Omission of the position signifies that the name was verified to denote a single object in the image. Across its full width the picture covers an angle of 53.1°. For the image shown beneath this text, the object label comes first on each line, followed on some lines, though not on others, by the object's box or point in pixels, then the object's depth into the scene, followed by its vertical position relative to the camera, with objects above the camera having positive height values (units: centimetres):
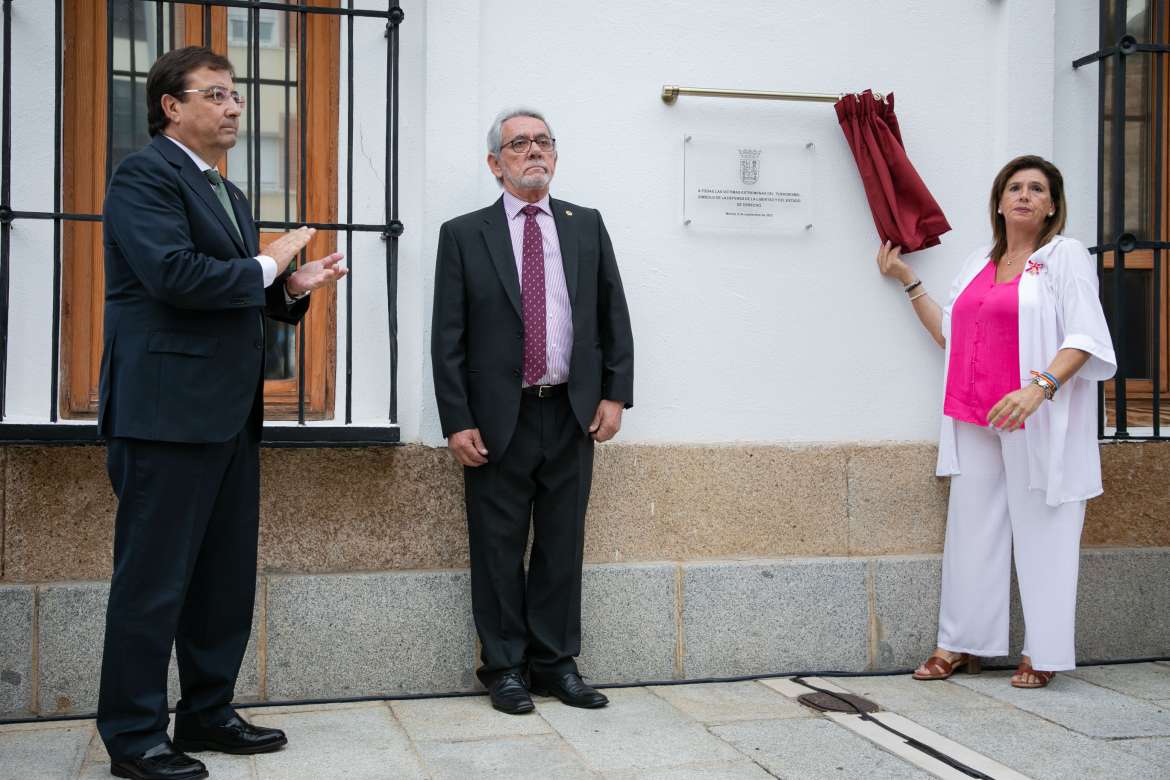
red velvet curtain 466 +86
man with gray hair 405 -1
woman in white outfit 429 -12
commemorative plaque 459 +82
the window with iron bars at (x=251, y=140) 417 +91
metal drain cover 407 -111
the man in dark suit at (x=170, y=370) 318 +5
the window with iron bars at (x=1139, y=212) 502 +81
